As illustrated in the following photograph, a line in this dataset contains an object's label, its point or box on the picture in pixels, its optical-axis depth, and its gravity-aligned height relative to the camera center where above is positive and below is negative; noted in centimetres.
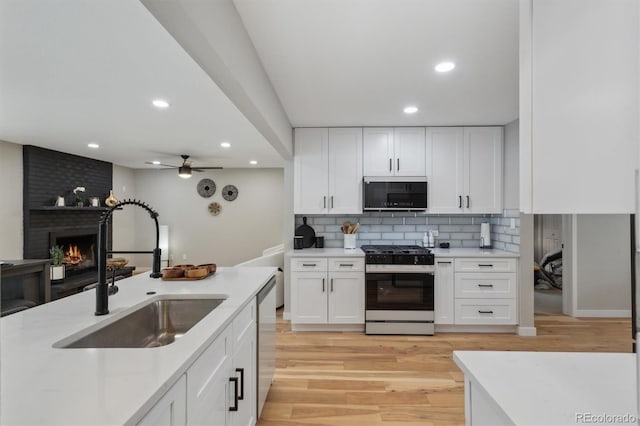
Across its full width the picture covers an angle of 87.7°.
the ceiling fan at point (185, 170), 561 +78
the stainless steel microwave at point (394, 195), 393 +25
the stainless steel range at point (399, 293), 362 -84
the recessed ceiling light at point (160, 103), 304 +105
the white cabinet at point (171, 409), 80 -51
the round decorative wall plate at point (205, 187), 776 +67
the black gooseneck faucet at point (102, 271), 134 -22
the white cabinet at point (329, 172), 402 +53
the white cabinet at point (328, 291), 373 -85
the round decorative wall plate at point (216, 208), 776 +18
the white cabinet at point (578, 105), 64 +24
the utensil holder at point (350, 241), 405 -31
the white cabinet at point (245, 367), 156 -78
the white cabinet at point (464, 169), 394 +56
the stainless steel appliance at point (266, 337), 207 -82
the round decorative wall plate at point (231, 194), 773 +50
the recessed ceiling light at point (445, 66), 236 +108
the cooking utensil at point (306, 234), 417 -23
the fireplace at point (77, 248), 571 -60
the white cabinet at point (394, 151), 400 +78
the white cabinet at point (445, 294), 369 -86
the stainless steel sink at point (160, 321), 146 -52
